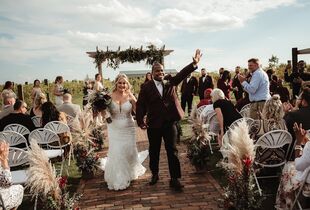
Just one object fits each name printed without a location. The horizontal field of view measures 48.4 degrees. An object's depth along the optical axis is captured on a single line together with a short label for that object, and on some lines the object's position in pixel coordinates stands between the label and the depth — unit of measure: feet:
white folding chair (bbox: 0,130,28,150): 21.94
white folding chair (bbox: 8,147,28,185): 17.29
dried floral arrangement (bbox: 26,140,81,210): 12.42
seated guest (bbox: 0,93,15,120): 27.81
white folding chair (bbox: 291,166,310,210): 12.85
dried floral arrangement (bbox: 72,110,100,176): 21.95
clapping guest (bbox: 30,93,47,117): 27.58
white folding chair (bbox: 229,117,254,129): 21.24
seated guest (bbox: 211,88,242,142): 22.75
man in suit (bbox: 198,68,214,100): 47.96
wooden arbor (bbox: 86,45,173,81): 50.83
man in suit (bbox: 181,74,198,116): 47.24
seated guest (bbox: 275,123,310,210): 12.94
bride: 20.79
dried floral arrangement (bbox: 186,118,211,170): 21.86
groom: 19.47
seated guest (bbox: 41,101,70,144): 25.14
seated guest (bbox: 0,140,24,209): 14.07
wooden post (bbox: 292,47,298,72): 41.24
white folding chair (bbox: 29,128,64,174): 22.43
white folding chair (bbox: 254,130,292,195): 16.62
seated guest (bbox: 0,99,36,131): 24.81
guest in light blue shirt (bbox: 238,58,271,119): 26.53
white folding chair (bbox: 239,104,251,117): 27.86
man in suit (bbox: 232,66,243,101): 51.95
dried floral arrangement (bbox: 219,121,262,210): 13.08
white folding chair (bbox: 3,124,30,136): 24.29
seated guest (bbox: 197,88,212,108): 33.04
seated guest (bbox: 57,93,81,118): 30.48
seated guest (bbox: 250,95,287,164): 17.45
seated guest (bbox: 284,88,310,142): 16.31
